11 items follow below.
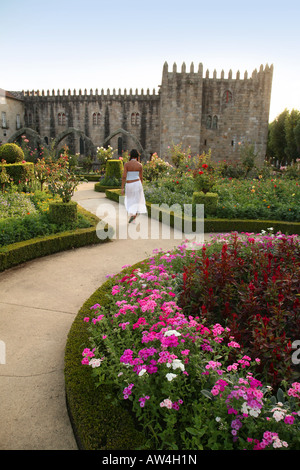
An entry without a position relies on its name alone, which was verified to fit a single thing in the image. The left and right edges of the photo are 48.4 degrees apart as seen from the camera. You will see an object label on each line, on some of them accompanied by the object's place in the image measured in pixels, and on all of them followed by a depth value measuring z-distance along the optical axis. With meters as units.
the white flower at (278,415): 1.77
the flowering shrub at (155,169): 14.33
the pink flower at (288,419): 1.78
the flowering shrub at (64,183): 7.55
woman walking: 7.81
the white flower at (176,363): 2.08
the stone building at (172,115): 23.09
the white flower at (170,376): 1.97
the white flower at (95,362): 2.40
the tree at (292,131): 32.98
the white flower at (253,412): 1.84
